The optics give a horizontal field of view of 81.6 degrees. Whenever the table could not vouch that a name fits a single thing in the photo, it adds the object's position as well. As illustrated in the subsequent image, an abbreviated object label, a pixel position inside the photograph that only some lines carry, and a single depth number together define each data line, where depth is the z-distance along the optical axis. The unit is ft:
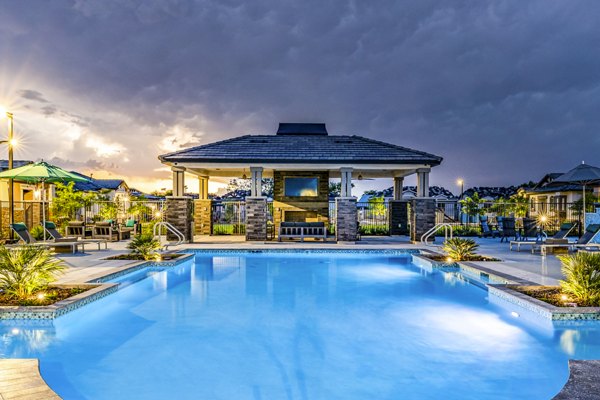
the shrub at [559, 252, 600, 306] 19.19
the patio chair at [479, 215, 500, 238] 59.77
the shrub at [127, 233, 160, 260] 35.81
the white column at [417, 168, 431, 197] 53.04
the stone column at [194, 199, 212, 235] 64.69
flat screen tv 62.64
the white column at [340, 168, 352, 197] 51.54
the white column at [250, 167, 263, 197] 51.47
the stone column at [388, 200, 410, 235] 64.39
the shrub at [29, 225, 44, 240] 44.38
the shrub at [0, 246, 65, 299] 19.92
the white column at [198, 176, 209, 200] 68.13
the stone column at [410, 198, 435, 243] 51.70
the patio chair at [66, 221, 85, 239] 48.52
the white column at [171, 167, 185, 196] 52.20
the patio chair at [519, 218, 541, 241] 47.95
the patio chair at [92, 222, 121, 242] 51.01
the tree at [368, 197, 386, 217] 79.55
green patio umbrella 36.11
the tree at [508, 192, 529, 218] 88.58
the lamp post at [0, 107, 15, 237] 44.06
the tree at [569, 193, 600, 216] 78.50
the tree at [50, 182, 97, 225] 62.80
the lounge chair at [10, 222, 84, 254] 37.75
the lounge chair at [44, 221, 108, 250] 41.19
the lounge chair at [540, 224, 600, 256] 37.42
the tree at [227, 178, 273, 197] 133.49
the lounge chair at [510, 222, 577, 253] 39.82
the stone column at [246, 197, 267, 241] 50.98
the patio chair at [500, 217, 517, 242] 51.72
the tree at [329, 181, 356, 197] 142.17
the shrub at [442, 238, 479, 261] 35.53
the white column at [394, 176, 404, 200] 67.67
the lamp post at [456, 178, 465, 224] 113.51
